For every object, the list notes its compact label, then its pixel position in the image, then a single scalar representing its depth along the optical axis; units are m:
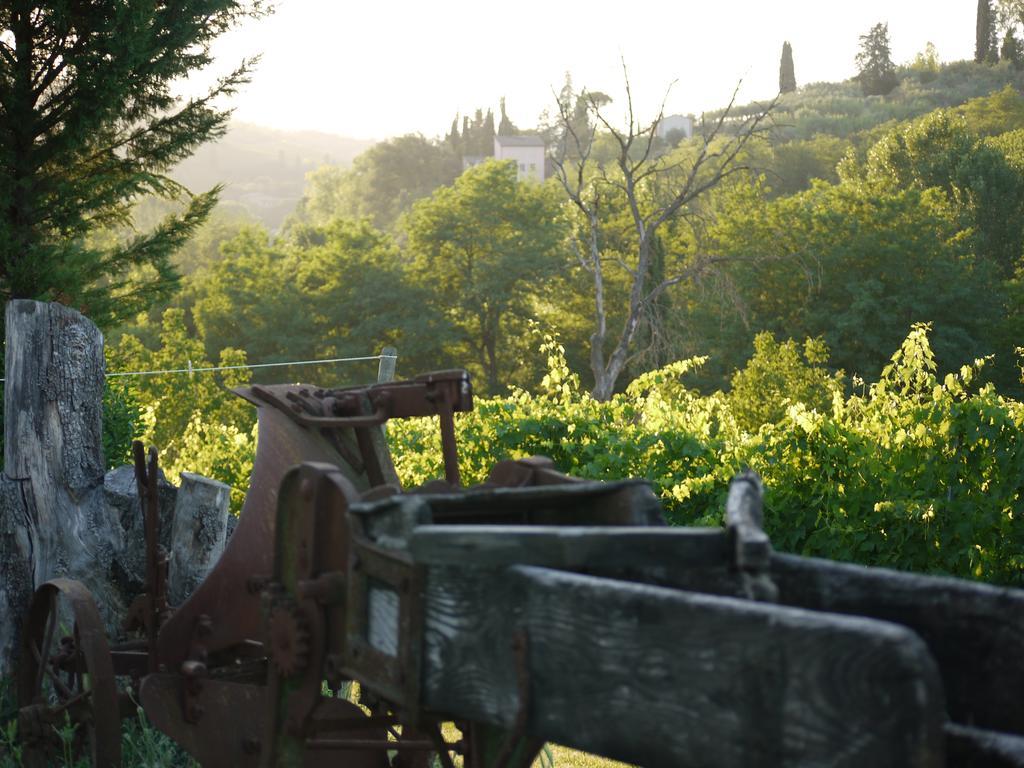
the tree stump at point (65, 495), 5.32
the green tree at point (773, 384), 28.95
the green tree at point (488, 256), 52.00
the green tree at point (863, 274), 44.59
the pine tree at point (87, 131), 10.34
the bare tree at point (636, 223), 26.88
